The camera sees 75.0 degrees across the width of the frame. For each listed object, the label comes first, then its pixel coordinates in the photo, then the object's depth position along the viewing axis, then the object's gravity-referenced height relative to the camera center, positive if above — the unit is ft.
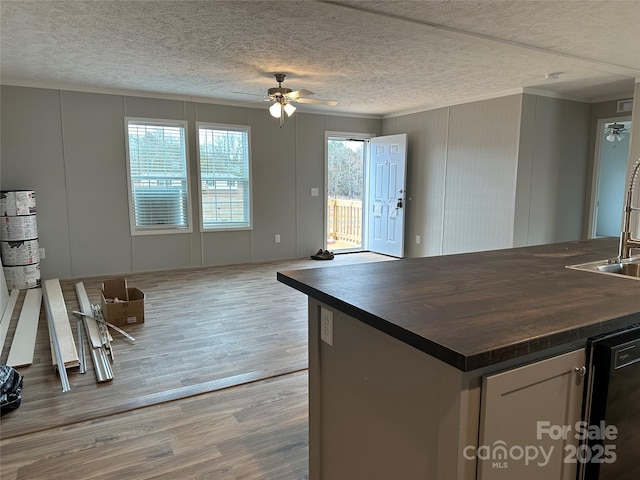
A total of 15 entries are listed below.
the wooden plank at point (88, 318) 10.84 -3.95
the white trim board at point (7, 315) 11.44 -3.96
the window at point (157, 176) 18.58 +0.46
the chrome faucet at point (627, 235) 6.31 -0.78
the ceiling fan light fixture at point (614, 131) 18.42 +2.45
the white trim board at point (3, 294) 13.13 -3.58
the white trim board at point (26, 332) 9.85 -4.03
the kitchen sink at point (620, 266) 6.69 -1.28
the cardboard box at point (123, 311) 12.17 -3.66
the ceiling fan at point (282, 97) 14.49 +3.15
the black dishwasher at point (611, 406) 3.90 -2.13
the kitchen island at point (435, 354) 3.27 -1.49
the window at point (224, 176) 20.11 +0.49
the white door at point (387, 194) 22.84 -0.43
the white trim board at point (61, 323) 9.55 -3.82
